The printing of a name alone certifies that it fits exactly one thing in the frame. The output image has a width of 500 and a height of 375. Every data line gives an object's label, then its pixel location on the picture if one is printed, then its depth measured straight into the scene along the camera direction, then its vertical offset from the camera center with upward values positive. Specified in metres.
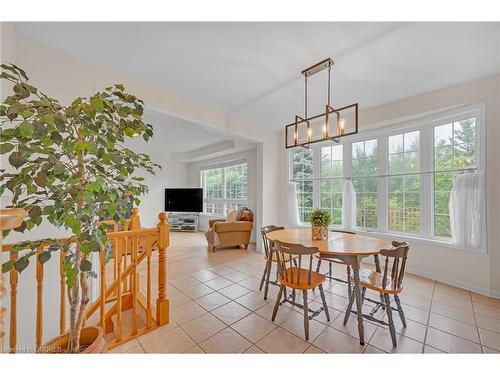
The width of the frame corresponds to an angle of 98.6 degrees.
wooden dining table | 1.84 -0.55
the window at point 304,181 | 4.64 +0.20
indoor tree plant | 0.99 +0.11
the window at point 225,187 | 6.27 +0.09
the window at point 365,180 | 3.76 +0.18
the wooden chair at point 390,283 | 1.72 -0.83
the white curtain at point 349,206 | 3.88 -0.29
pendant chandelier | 2.18 +1.24
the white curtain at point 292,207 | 4.66 -0.37
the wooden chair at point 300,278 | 1.83 -0.83
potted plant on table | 2.41 -0.39
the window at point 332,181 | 4.18 +0.18
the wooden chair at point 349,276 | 2.03 -0.85
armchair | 4.62 -0.94
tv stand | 7.23 -1.11
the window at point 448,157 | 2.87 +0.46
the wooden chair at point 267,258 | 2.41 -0.80
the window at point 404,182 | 3.33 +0.13
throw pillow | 5.26 -0.66
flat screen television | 7.18 -0.35
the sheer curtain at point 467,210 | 2.66 -0.25
